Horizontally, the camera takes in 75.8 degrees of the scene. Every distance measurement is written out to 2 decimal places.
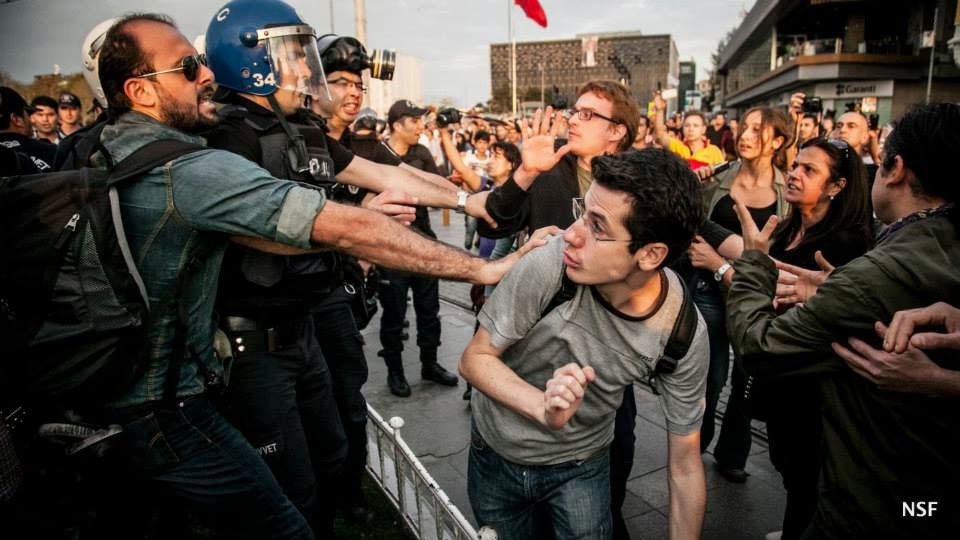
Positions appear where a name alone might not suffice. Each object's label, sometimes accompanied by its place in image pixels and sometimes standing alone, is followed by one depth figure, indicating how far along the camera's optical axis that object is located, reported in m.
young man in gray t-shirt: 1.88
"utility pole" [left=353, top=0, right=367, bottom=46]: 11.50
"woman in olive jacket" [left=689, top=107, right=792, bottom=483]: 3.32
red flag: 8.23
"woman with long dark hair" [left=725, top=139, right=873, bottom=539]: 2.45
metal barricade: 2.64
